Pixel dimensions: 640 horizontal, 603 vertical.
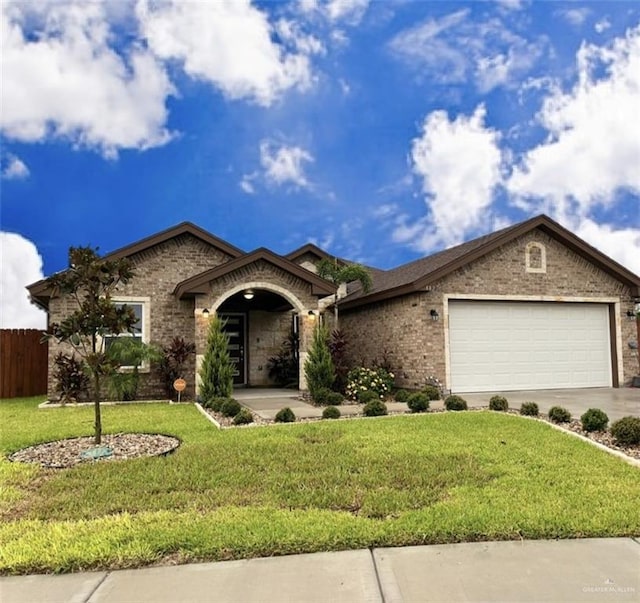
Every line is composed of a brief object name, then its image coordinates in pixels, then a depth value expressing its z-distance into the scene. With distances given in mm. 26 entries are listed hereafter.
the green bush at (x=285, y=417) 9258
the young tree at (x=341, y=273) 17125
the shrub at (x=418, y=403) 10352
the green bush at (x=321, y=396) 11969
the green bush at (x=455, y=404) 10430
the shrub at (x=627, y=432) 6730
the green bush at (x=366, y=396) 12008
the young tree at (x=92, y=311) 7074
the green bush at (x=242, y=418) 9047
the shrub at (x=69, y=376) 13195
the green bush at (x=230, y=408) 9766
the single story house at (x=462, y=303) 13727
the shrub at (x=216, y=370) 12125
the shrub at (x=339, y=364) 13891
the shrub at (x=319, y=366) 13016
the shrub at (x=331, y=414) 9633
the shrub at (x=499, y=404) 10312
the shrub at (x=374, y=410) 9884
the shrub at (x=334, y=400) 11945
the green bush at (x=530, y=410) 9445
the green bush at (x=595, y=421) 7730
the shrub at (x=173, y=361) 13992
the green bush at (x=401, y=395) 12859
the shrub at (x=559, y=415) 8617
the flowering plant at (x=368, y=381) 13117
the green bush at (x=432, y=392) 12477
